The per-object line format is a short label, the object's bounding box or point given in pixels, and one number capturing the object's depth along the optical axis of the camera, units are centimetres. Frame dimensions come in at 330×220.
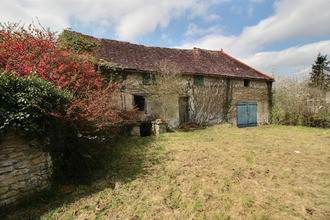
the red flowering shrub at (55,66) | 340
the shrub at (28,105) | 254
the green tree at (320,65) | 2333
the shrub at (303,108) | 956
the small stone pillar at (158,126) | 811
